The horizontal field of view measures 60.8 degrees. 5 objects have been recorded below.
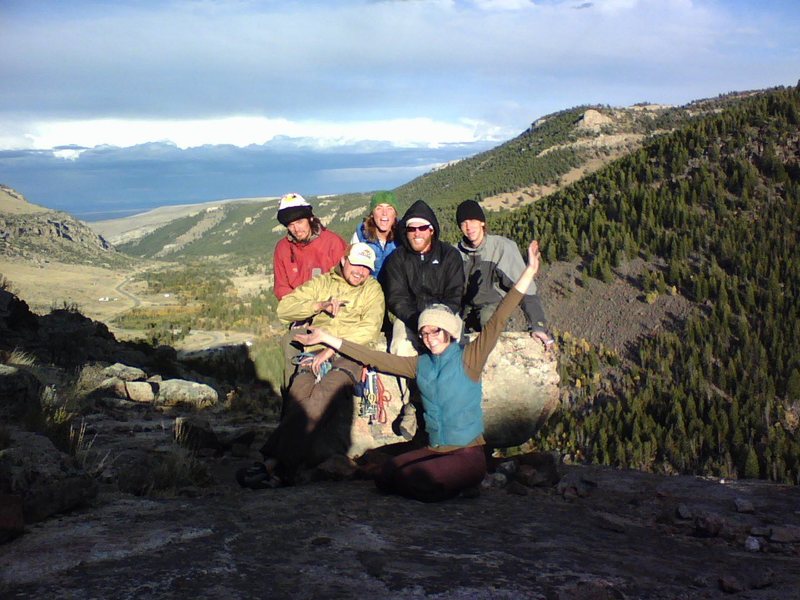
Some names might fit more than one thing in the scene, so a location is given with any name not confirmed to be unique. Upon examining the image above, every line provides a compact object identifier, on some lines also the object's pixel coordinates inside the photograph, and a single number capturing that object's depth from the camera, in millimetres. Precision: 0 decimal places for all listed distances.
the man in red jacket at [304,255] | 7672
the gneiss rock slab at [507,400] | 7523
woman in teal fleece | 5707
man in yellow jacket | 6535
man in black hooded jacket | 7191
